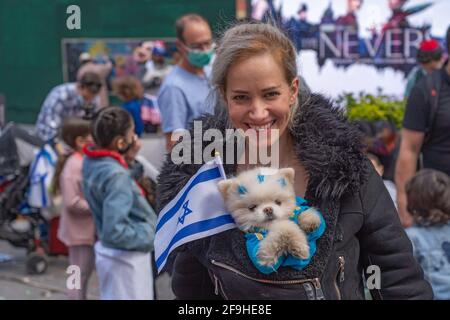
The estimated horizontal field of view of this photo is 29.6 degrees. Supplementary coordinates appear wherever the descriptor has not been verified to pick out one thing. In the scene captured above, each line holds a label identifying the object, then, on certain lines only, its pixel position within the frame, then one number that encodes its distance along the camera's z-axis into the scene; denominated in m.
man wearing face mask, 5.52
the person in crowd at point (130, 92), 8.35
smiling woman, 2.49
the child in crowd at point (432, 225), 4.41
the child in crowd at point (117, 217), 5.11
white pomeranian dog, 2.42
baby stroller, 7.95
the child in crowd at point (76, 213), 6.19
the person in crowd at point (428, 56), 8.16
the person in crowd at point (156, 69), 10.44
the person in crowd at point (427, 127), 4.98
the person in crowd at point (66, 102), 8.52
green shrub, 7.29
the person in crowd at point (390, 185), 5.66
